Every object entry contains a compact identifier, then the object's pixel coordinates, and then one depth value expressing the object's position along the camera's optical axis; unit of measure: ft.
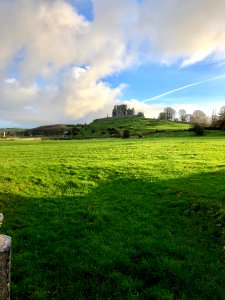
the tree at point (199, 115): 382.85
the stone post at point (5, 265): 14.91
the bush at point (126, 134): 194.39
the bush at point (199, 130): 185.76
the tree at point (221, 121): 218.77
